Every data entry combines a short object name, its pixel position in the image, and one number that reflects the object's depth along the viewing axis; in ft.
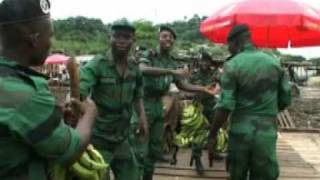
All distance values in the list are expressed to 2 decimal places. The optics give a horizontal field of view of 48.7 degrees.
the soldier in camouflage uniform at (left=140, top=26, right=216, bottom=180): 12.42
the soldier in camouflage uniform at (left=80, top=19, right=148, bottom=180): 9.37
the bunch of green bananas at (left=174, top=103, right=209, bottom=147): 15.87
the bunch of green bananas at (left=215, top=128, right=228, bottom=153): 16.44
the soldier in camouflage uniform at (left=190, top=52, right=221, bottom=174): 15.32
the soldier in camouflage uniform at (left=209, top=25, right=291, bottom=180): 10.23
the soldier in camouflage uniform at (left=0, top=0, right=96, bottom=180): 4.35
